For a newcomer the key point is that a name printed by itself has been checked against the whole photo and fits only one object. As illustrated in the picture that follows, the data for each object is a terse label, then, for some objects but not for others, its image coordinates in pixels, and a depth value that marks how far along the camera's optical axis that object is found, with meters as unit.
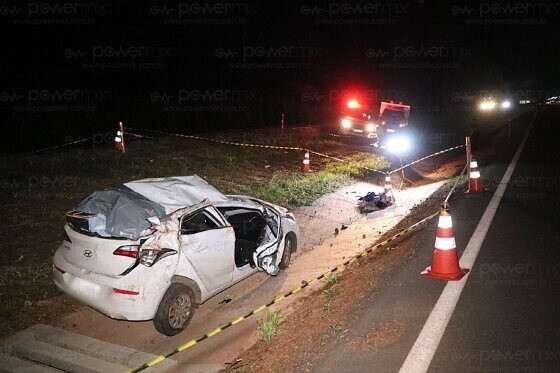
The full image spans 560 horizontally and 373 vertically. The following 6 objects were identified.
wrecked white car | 5.35
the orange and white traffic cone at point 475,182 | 10.17
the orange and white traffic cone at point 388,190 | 12.33
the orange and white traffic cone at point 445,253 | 5.54
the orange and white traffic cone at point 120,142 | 15.69
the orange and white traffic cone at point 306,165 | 15.67
